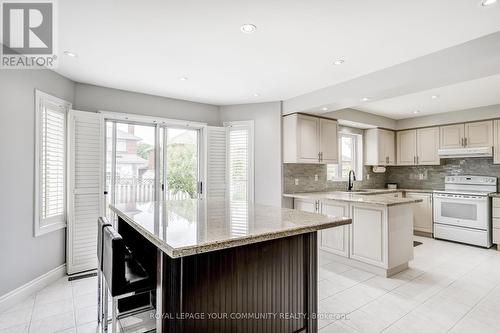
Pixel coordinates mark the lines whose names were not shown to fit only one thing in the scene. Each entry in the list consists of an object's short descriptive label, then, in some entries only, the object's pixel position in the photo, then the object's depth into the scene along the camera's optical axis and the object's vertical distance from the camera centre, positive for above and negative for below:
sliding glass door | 3.87 +0.11
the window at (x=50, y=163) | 2.97 +0.07
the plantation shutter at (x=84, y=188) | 3.37 -0.25
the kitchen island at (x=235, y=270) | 1.37 -0.59
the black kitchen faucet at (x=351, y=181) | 5.34 -0.25
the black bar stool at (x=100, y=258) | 1.96 -0.68
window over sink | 5.54 +0.22
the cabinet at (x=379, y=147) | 5.76 +0.49
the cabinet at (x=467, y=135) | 4.76 +0.64
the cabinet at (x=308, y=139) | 4.33 +0.51
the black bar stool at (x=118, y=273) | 1.54 -0.68
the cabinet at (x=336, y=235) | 3.78 -1.00
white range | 4.46 -0.74
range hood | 4.69 +0.31
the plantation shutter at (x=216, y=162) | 4.67 +0.12
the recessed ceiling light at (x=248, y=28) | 2.17 +1.19
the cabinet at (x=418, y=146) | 5.48 +0.49
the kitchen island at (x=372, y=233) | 3.31 -0.87
